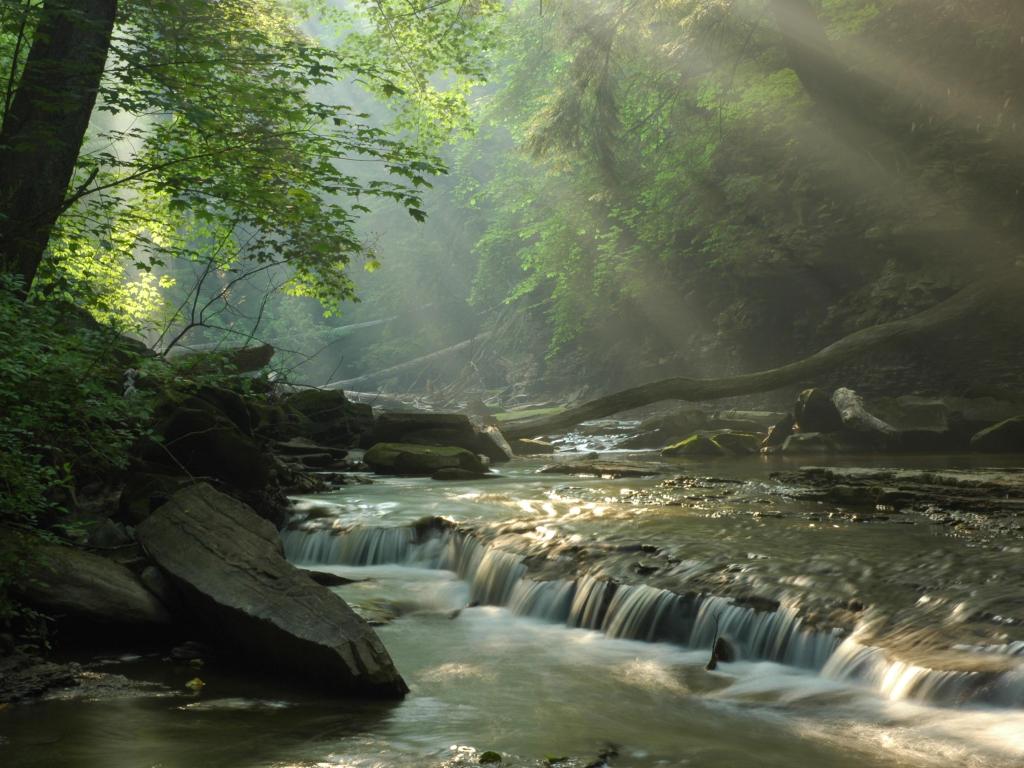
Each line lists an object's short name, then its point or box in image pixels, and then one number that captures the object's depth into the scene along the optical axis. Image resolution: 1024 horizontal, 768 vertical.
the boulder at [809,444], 17.80
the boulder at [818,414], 18.47
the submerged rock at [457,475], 15.55
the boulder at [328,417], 18.86
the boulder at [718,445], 18.67
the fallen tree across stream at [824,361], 18.56
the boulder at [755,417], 22.09
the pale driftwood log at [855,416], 17.39
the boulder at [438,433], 18.05
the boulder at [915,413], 17.22
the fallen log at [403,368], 49.41
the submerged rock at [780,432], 18.70
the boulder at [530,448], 21.17
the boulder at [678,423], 22.23
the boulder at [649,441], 21.62
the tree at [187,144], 7.57
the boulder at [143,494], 9.05
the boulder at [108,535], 8.38
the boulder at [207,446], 10.59
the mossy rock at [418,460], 16.06
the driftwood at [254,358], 15.65
